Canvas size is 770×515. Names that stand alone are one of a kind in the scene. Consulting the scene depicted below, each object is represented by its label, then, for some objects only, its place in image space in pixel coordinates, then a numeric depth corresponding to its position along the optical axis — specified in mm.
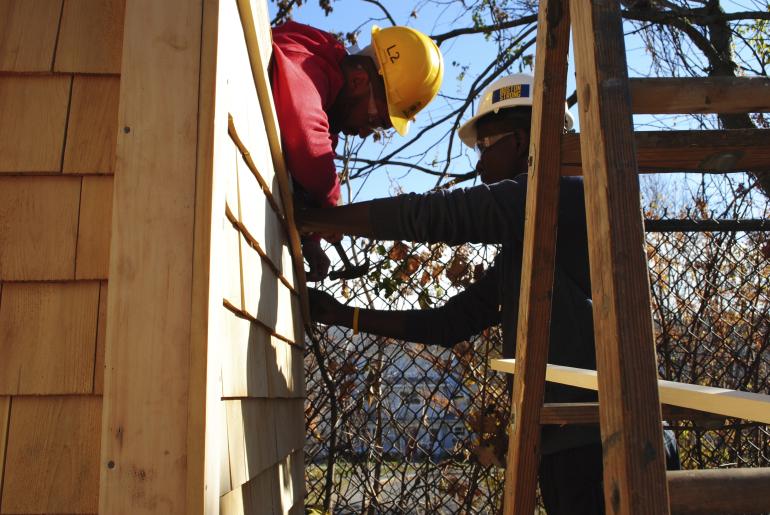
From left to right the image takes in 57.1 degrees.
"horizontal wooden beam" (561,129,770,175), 1569
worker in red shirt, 2441
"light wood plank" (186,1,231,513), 1372
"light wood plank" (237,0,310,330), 1981
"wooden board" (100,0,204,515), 1350
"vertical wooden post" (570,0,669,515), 1101
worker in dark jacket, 2385
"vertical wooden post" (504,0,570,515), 1758
